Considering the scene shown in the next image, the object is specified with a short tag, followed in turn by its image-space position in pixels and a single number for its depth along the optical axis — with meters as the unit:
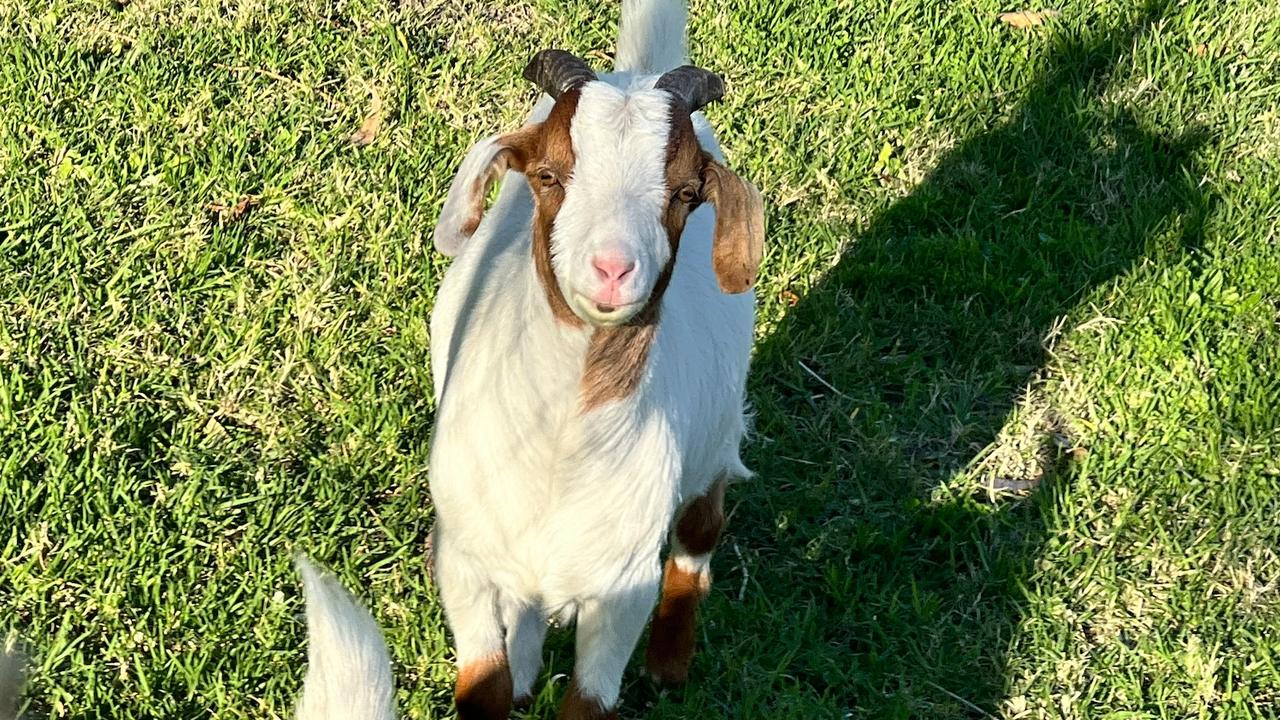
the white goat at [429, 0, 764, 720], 2.77
